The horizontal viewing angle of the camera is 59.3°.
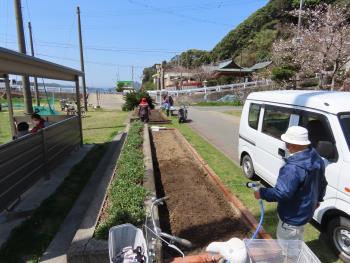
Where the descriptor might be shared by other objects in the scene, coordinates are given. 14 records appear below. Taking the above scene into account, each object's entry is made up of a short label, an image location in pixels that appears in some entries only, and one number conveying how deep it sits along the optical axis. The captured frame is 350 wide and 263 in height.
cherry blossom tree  15.80
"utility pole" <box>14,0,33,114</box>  11.90
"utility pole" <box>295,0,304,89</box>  19.28
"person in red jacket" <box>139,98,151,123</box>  16.35
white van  3.88
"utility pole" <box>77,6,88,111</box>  28.20
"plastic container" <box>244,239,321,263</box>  2.73
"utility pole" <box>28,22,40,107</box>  27.75
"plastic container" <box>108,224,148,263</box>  2.68
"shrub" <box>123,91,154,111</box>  27.17
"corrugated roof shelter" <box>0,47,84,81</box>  5.59
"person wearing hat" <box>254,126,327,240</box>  2.91
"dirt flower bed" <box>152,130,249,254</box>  4.36
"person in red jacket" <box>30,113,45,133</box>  7.95
